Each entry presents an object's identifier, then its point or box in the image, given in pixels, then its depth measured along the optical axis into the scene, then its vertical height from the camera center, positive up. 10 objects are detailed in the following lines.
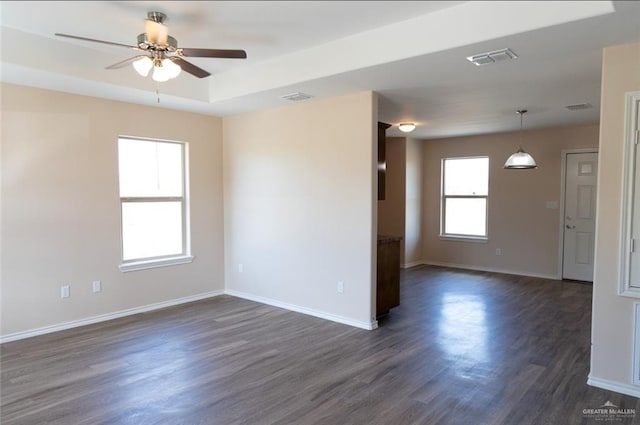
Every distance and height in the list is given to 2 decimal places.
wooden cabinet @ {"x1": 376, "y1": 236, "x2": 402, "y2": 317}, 4.59 -0.93
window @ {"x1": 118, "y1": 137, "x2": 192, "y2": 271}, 4.84 -0.10
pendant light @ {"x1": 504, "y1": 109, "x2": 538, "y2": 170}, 5.52 +0.46
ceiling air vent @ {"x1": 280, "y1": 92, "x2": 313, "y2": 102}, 4.36 +1.09
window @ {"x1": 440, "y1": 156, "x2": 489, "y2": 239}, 7.59 -0.04
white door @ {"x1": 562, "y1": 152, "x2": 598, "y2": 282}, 6.45 -0.32
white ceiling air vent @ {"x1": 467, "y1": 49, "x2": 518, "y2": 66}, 3.01 +1.06
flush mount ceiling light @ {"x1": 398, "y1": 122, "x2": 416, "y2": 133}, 6.07 +1.04
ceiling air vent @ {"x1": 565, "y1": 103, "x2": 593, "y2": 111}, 4.90 +1.10
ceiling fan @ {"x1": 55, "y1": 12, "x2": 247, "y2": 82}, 2.81 +1.01
